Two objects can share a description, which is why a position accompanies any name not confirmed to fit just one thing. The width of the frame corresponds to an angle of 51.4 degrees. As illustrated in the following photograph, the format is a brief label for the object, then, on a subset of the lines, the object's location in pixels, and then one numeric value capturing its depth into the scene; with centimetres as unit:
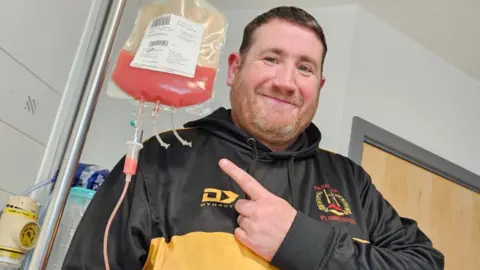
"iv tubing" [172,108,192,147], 91
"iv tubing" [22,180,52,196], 100
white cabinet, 114
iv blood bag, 85
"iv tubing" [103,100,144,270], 75
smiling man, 83
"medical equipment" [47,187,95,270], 122
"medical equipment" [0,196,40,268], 90
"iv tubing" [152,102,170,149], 86
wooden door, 172
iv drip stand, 72
